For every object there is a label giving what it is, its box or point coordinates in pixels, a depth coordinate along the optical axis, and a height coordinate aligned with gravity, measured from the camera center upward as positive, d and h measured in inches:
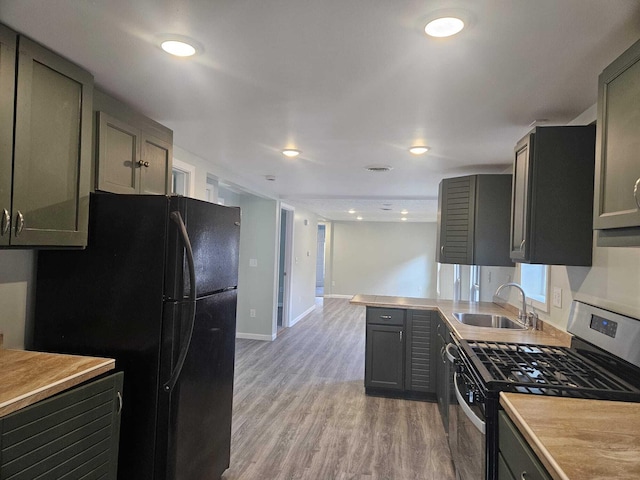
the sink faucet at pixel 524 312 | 108.8 -16.5
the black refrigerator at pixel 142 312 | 69.0 -13.3
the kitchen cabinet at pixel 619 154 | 47.9 +13.3
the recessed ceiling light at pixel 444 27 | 50.0 +28.7
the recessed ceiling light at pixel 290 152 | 120.6 +28.3
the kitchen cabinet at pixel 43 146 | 56.3 +13.9
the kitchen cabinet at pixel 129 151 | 76.3 +18.9
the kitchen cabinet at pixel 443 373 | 101.5 -36.4
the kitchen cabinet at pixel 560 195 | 77.5 +11.5
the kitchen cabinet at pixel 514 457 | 42.2 -24.3
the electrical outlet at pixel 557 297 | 95.0 -10.6
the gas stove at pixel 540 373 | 57.4 -19.4
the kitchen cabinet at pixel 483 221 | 126.6 +9.8
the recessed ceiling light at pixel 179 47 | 57.2 +28.5
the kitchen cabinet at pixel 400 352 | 140.9 -37.3
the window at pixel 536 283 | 105.7 -9.2
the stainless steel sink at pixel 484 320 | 123.4 -22.0
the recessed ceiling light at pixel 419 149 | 113.1 +28.7
